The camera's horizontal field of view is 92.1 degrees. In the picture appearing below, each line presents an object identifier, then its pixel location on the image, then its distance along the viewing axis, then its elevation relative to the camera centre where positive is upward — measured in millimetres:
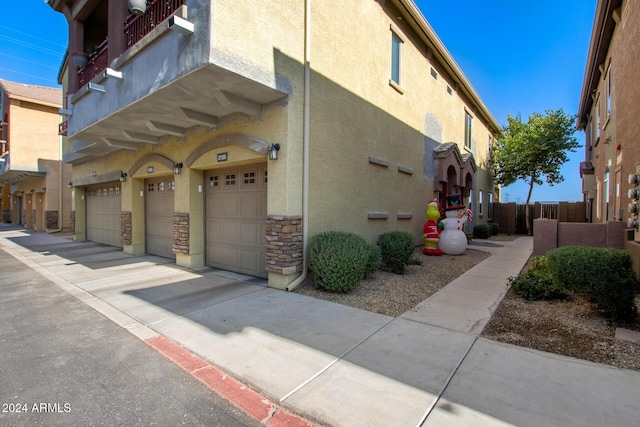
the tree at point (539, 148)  18484 +3763
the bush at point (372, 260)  6641 -1129
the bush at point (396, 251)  7578 -1070
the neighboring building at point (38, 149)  18359 +3550
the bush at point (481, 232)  16016 -1205
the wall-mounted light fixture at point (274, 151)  6059 +1117
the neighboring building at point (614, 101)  6930 +3097
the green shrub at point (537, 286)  5488 -1412
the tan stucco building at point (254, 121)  5438 +2044
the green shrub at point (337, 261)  5770 -1016
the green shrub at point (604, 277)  4102 -923
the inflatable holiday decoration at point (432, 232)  10391 -813
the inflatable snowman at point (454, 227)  10320 -659
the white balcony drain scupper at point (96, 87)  7082 +2752
